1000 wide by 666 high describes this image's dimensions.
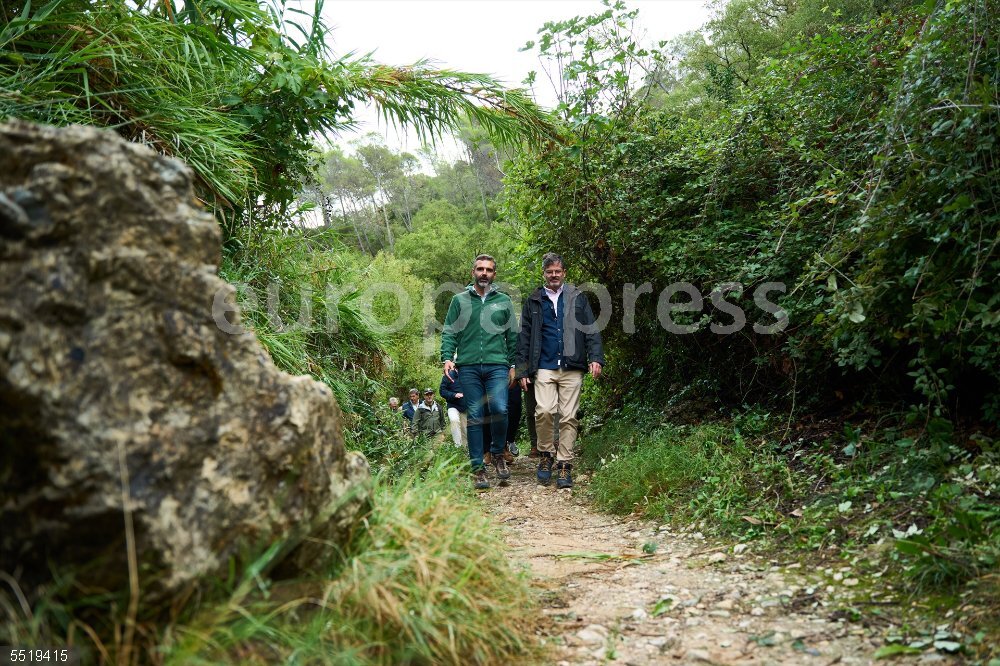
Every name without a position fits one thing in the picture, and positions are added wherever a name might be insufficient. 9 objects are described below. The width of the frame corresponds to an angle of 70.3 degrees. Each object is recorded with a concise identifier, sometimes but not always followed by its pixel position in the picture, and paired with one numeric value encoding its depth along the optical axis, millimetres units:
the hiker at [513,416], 7246
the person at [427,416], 10867
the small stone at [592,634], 2879
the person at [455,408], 7922
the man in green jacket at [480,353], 6363
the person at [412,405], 11938
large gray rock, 1730
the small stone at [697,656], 2680
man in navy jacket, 6199
